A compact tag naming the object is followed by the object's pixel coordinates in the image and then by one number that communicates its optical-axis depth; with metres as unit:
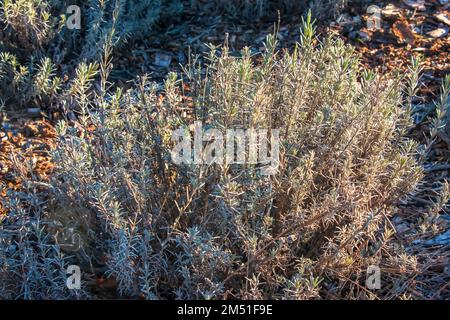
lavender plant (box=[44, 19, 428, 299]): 2.67
